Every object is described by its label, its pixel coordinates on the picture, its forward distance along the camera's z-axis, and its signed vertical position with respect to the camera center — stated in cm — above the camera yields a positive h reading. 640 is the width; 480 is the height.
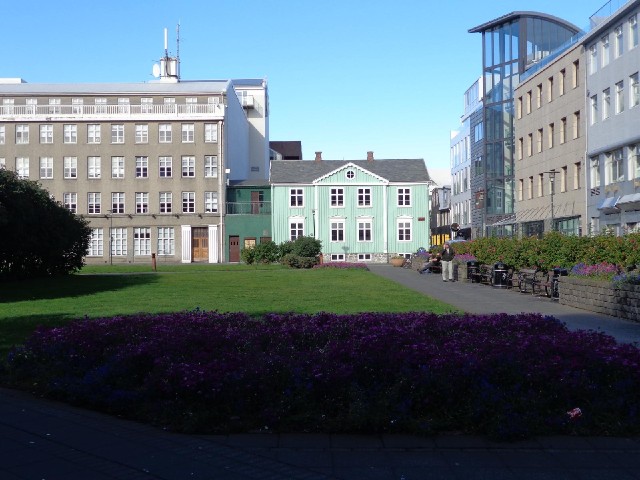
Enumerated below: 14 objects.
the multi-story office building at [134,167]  7244 +879
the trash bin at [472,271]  3147 -71
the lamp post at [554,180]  4075 +403
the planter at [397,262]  5978 -55
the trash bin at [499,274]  2817 -76
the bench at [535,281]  2230 -86
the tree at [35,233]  2844 +115
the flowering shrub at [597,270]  1765 -44
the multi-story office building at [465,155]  7038 +1038
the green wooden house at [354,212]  7119 +415
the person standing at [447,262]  3165 -33
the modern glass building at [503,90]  5956 +1363
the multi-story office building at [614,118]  3849 +720
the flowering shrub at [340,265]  4894 -63
